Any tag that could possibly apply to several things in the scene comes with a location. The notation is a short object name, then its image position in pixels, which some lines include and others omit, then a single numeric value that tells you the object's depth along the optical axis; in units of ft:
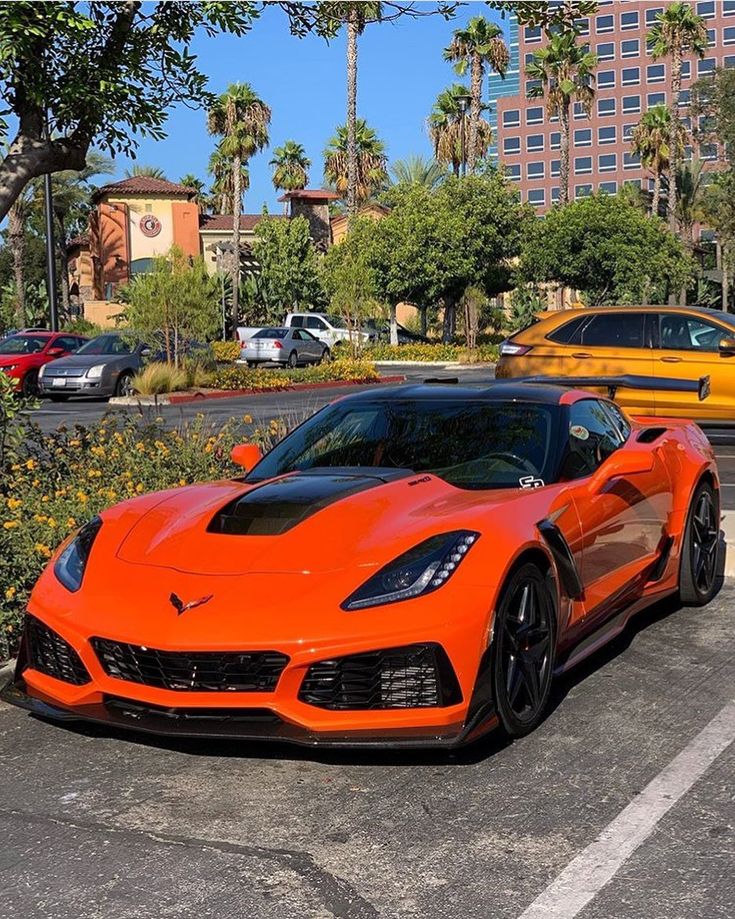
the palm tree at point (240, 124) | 206.69
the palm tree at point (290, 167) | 256.32
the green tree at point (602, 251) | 171.32
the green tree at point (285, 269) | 201.36
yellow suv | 45.32
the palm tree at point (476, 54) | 190.49
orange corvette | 13.62
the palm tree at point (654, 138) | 242.99
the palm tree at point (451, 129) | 211.61
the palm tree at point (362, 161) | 233.14
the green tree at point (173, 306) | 90.48
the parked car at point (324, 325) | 158.30
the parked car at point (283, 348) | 133.08
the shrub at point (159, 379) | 86.07
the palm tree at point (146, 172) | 278.46
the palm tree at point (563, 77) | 193.06
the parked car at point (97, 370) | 85.51
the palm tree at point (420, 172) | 253.24
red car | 90.22
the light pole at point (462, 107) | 210.59
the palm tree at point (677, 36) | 211.61
